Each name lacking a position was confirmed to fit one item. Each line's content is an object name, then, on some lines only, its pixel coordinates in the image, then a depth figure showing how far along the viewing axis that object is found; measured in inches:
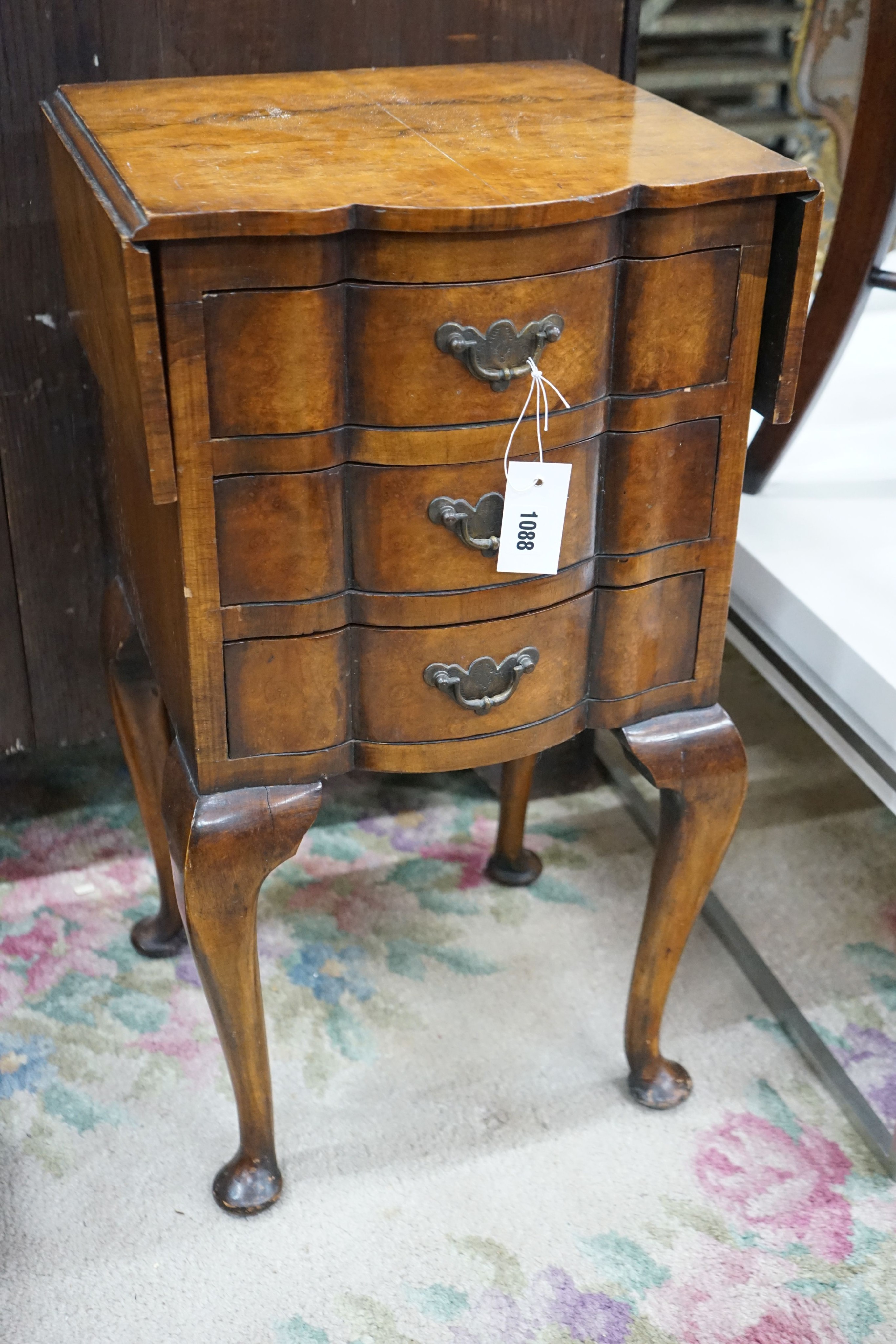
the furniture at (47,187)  46.4
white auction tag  36.3
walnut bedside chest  32.8
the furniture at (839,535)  48.8
